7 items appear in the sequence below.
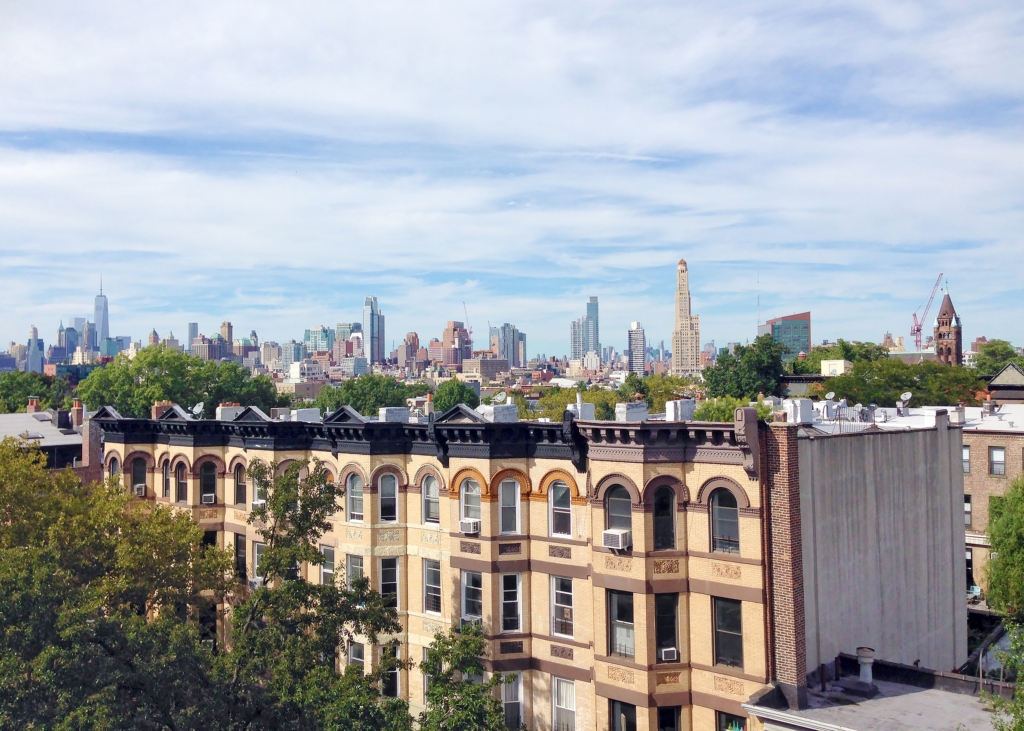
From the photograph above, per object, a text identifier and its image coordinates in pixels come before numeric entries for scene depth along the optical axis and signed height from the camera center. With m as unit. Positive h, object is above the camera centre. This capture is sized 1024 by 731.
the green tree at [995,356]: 127.38 +2.78
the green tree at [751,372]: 92.38 +0.66
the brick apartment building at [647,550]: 20.44 -5.01
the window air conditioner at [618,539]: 21.56 -4.28
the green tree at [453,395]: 125.96 -1.87
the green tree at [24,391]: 94.12 +0.07
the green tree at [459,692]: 19.36 -7.72
